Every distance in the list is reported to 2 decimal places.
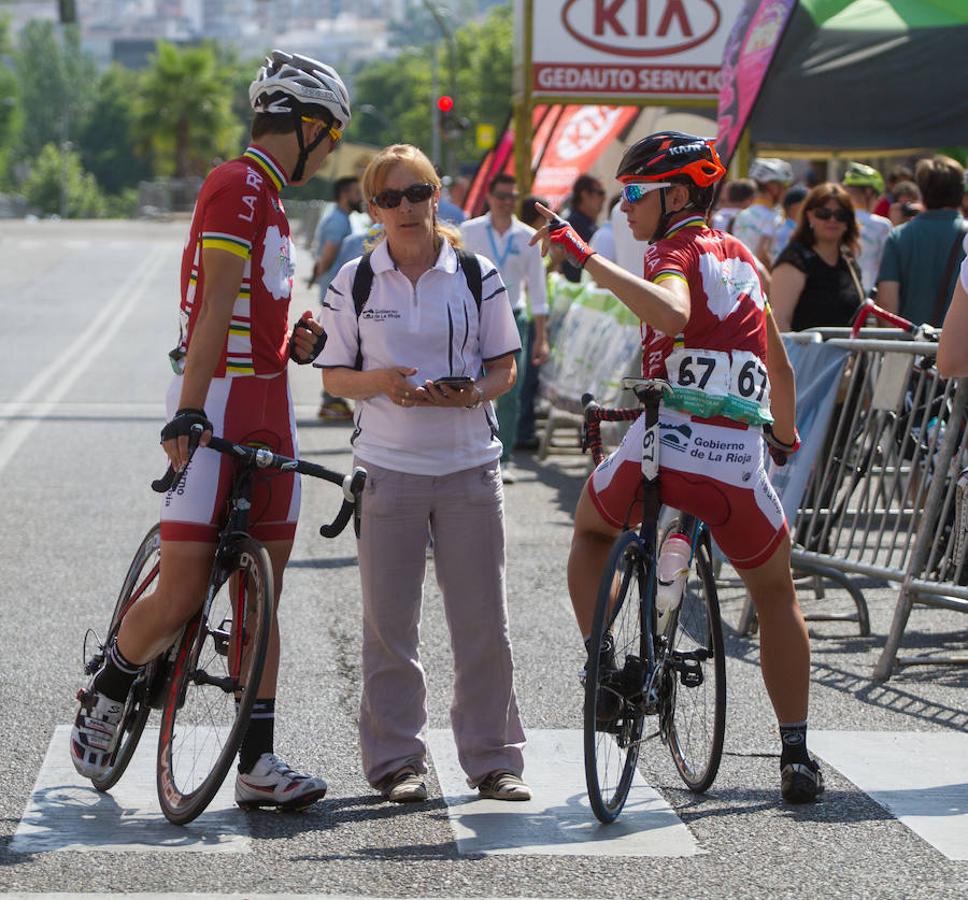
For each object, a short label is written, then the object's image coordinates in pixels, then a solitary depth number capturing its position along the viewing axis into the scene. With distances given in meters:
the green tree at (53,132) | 191.41
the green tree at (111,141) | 173.50
